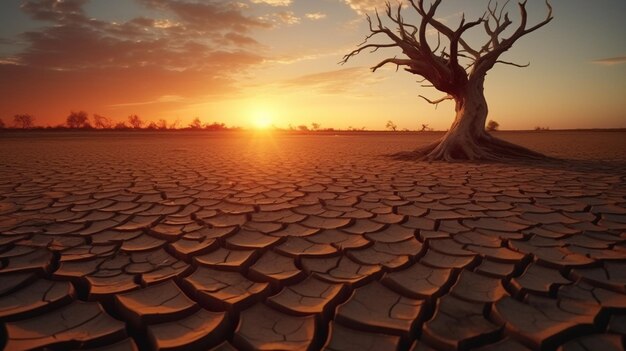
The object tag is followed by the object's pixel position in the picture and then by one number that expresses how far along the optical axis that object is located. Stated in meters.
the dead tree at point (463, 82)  6.07
